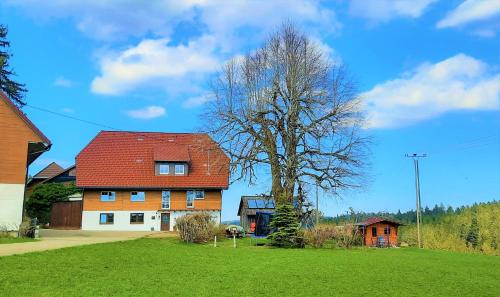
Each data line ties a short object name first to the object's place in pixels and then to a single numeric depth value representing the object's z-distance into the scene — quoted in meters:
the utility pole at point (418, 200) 48.72
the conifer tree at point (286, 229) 30.72
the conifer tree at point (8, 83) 59.78
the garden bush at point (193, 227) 31.22
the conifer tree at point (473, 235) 53.82
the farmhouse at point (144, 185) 49.41
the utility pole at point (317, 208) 35.64
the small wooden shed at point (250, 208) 54.75
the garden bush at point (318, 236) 31.02
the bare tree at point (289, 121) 35.62
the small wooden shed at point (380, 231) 46.91
